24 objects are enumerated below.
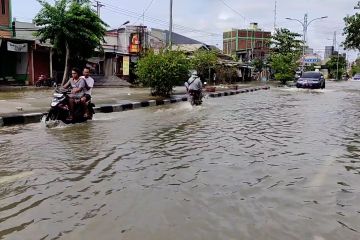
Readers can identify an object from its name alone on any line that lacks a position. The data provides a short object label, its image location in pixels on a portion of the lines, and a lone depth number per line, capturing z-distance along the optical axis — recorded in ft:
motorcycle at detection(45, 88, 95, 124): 37.37
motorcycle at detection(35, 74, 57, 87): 89.72
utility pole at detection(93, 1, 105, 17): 119.14
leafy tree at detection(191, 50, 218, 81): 125.49
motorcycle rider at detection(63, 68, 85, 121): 38.93
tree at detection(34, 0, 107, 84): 81.35
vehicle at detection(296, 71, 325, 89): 118.83
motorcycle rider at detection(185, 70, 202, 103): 58.95
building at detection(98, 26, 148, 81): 117.29
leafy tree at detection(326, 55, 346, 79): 341.25
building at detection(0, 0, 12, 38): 91.30
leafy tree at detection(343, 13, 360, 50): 135.95
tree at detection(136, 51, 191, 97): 67.77
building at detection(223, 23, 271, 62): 294.66
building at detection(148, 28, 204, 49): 144.36
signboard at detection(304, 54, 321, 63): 279.18
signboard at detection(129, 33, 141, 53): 125.29
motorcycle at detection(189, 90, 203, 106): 59.72
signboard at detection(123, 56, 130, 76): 117.29
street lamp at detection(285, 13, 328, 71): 192.79
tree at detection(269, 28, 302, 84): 164.66
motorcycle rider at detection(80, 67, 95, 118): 39.84
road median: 39.16
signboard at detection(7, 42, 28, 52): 83.70
